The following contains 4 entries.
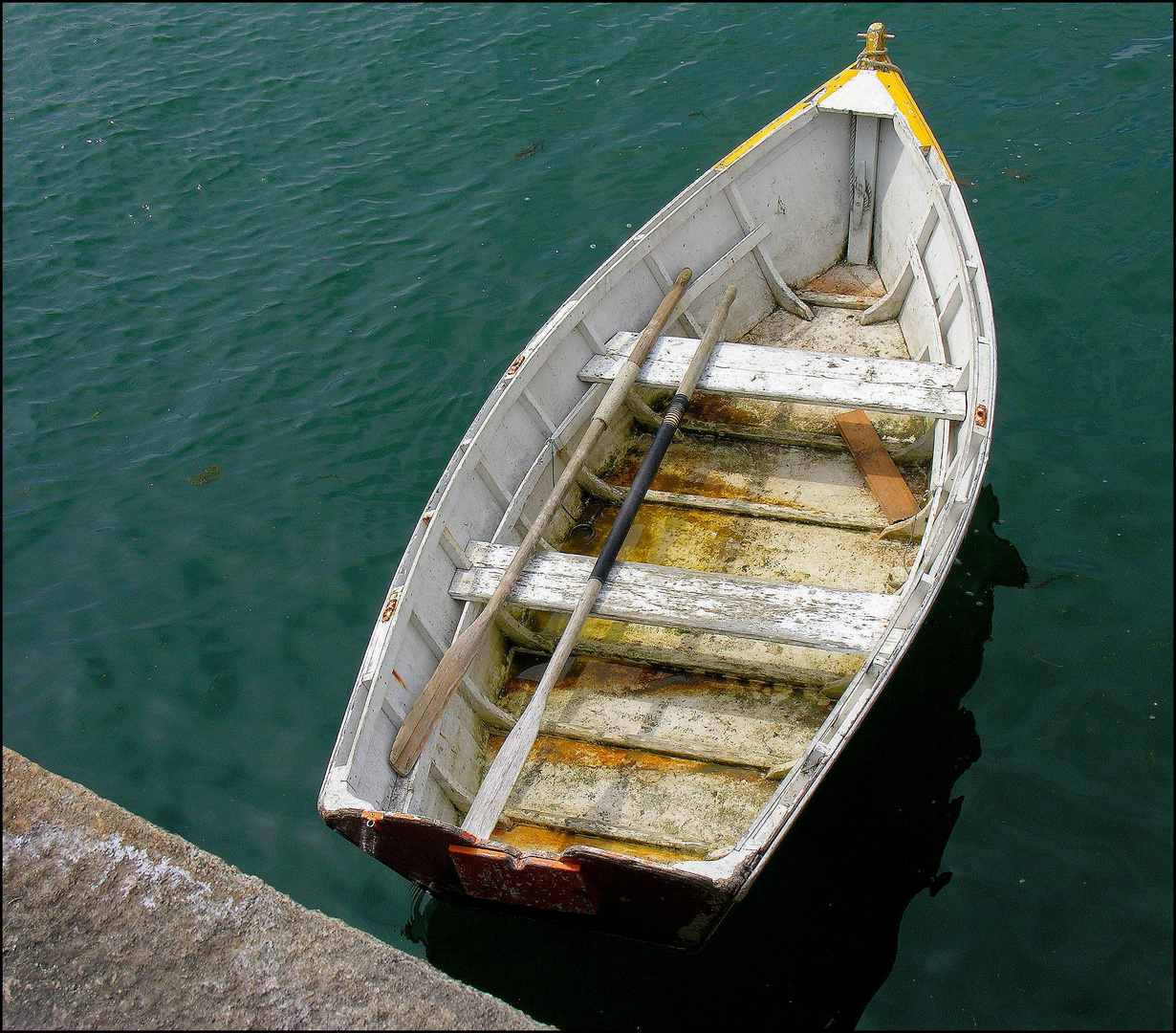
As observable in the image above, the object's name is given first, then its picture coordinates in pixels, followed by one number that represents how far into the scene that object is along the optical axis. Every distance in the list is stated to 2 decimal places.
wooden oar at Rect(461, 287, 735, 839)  4.26
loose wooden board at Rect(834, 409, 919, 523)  6.02
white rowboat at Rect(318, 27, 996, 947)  4.14
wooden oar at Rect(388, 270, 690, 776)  4.45
